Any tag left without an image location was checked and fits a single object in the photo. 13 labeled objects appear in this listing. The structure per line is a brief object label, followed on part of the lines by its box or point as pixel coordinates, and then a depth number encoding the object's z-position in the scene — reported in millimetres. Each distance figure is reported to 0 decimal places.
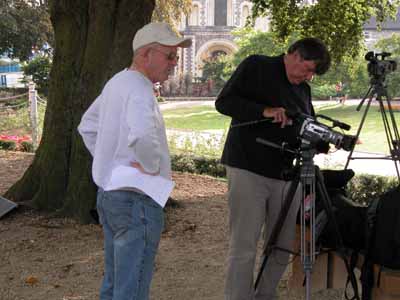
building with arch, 61156
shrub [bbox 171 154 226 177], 10789
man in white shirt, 2443
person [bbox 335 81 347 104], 39912
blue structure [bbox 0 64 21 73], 48000
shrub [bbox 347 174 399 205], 9055
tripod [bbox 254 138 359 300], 3090
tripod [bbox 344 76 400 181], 4801
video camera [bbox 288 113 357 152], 3008
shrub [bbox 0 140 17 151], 12340
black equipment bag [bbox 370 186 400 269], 3018
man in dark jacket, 3236
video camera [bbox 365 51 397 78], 4758
